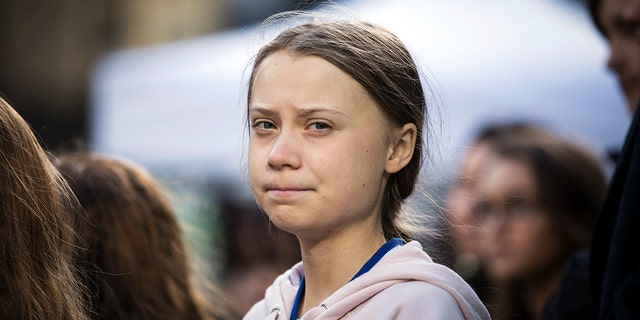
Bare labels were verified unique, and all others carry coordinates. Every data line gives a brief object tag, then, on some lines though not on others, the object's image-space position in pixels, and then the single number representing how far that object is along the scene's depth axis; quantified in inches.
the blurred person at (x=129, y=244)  243.8
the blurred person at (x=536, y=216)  327.3
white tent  445.5
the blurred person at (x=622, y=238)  175.6
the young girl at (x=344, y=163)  168.1
